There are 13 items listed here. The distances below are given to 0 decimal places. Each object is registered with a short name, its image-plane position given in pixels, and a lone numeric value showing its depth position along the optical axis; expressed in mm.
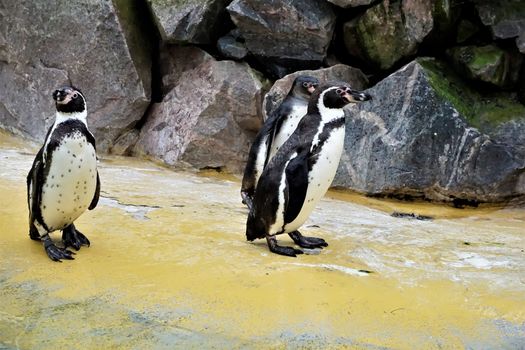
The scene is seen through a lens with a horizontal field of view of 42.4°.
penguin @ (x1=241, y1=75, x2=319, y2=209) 4410
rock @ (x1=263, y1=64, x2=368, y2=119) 5777
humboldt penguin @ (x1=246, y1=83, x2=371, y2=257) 3180
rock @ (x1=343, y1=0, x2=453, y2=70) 5547
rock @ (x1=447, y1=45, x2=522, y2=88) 5328
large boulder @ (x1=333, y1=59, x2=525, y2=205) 5148
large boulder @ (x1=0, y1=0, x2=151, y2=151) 6449
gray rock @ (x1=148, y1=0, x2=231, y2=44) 6250
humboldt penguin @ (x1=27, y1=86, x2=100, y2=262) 3004
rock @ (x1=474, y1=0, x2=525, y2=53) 5273
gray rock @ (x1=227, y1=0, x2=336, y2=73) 5879
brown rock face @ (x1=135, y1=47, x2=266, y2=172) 6227
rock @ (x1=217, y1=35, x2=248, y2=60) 6301
